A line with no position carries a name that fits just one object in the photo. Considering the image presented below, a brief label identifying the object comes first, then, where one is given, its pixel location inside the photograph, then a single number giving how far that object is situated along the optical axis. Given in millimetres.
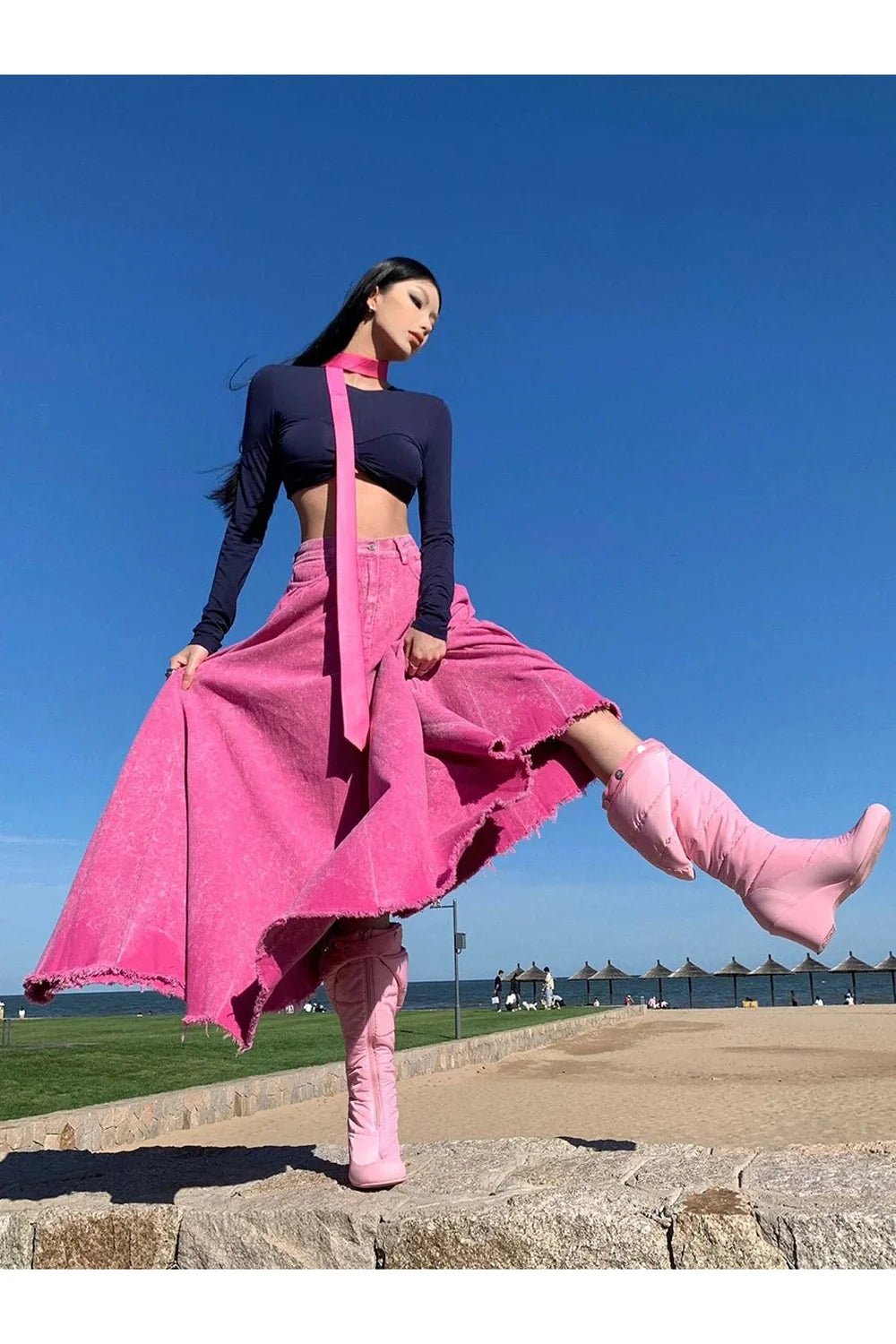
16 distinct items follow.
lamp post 19359
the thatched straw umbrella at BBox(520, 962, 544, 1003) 53322
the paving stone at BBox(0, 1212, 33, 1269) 3402
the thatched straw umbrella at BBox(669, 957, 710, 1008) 53531
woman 2859
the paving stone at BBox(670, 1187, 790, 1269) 2799
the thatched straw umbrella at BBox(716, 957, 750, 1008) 53031
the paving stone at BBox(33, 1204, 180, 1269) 3275
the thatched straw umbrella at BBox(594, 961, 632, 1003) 54469
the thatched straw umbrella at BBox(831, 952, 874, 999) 52844
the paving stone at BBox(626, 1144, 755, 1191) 3234
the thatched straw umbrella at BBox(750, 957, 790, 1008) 54094
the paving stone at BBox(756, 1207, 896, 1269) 2672
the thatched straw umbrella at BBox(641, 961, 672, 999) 53344
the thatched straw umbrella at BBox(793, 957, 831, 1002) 53969
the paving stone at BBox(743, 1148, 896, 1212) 2951
